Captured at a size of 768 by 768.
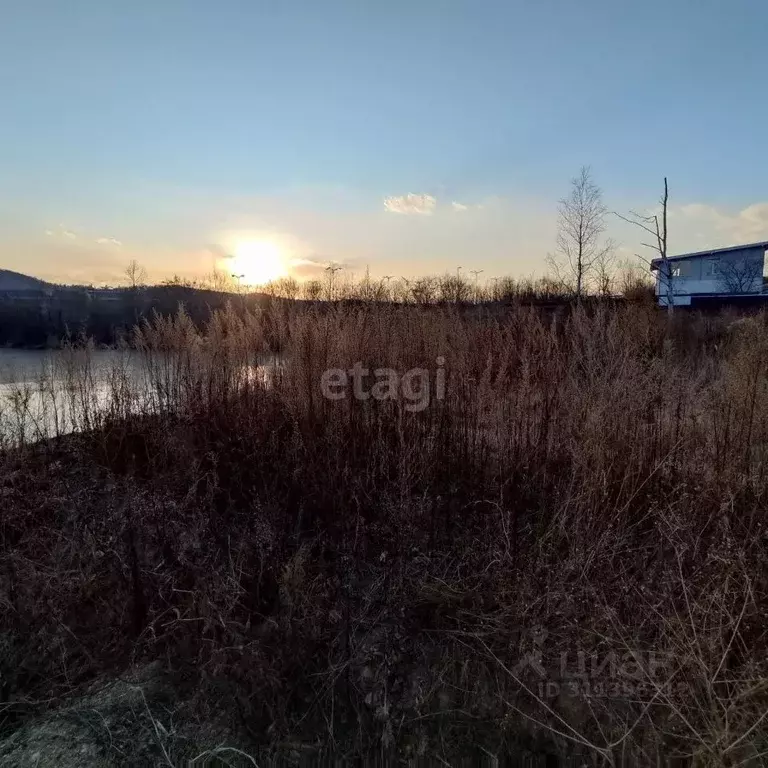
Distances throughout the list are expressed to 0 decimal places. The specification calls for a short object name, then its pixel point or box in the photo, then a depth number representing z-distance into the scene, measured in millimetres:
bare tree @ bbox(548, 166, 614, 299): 18828
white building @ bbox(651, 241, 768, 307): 24906
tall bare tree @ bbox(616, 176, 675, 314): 15703
